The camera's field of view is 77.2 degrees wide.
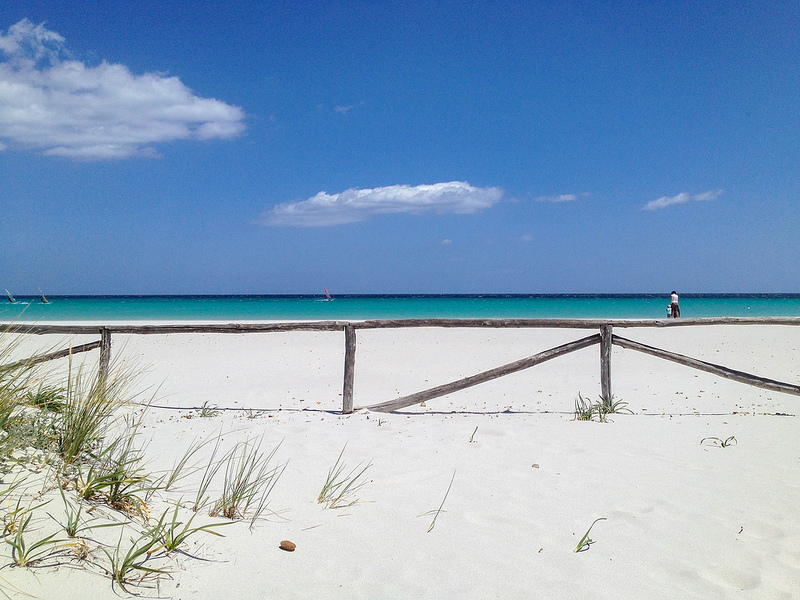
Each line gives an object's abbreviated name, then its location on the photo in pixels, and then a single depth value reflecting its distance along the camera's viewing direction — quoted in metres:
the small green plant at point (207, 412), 6.45
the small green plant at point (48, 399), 4.16
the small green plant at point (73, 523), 2.40
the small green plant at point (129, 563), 2.23
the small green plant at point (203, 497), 2.96
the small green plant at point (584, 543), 2.92
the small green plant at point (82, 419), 3.16
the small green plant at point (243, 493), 3.07
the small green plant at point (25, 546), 2.16
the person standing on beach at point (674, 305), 23.18
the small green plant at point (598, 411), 6.37
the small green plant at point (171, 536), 2.49
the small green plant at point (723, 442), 5.21
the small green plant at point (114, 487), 2.78
